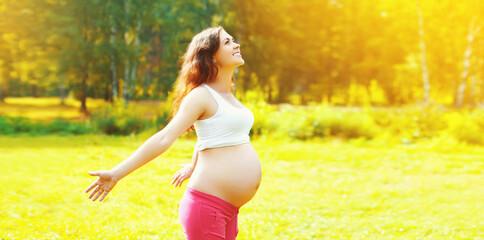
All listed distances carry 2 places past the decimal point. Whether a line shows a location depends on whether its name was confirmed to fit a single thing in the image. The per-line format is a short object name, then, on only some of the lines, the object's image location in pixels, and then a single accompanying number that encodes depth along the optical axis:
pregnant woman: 2.17
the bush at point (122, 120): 15.96
